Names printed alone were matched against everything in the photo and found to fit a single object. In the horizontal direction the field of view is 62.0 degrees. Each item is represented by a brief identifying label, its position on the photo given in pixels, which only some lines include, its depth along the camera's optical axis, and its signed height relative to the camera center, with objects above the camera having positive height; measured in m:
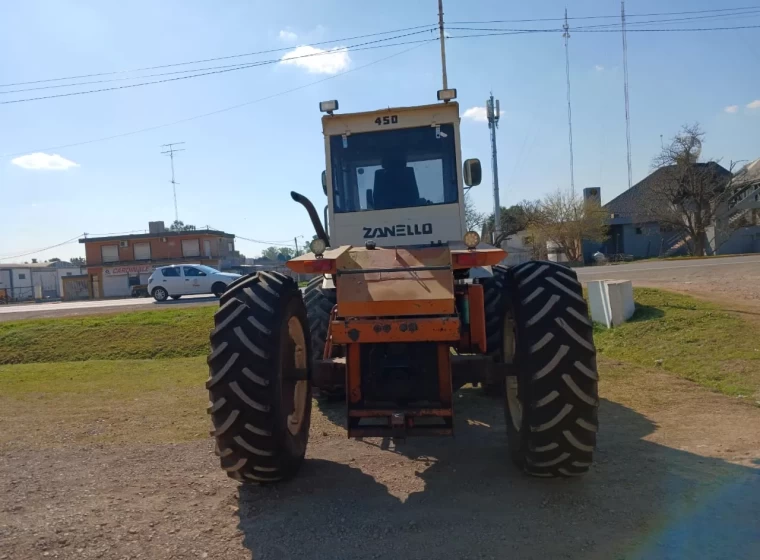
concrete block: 11.51 -1.19
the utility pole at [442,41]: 22.55 +7.51
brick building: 57.78 +1.38
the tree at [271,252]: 99.44 +1.49
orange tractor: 4.36 -0.77
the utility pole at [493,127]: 29.69 +5.88
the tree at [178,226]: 71.38 +4.94
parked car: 28.66 -0.63
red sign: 57.47 +0.17
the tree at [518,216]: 50.06 +2.52
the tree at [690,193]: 39.75 +2.56
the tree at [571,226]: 44.28 +1.09
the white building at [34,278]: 71.71 +0.03
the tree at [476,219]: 38.49 +1.86
